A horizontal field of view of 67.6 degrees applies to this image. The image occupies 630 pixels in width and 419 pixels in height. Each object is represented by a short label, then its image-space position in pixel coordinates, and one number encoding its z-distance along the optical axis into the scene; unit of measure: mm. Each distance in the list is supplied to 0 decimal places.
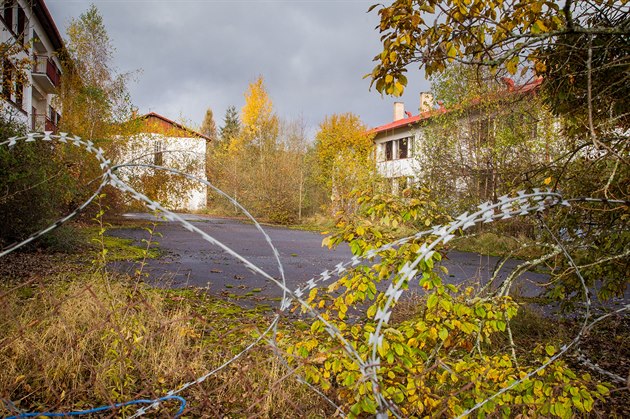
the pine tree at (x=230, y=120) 60891
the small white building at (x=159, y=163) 19578
